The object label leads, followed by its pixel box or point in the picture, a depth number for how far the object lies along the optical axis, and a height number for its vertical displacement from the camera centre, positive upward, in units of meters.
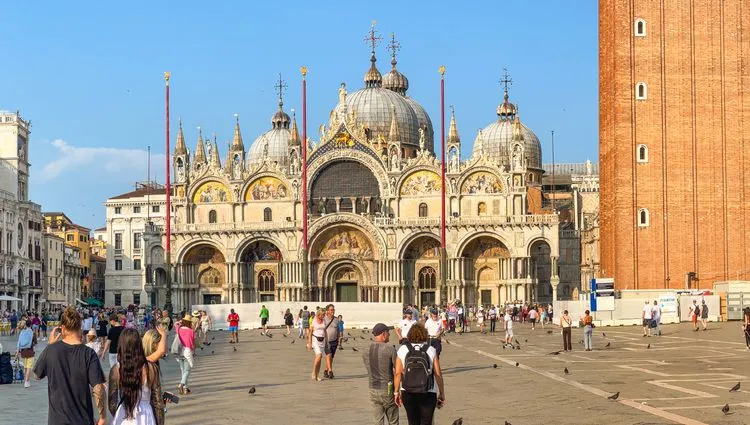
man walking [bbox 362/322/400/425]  14.07 -1.15
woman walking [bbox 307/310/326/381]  24.62 -1.24
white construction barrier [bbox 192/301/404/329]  60.09 -1.76
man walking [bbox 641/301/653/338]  41.00 -1.50
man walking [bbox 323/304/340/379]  25.06 -1.22
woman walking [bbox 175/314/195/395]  21.80 -1.25
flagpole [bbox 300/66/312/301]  66.88 +4.00
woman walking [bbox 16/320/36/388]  25.00 -1.41
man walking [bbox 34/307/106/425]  10.37 -0.82
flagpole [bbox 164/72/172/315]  67.32 +3.35
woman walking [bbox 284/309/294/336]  51.91 -1.80
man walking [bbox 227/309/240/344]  44.25 -1.66
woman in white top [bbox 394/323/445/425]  12.66 -1.17
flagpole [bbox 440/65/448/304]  66.69 +3.30
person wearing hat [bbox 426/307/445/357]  25.75 -1.05
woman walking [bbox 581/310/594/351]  33.80 -1.58
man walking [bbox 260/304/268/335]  51.74 -1.70
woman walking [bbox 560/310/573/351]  34.47 -1.56
